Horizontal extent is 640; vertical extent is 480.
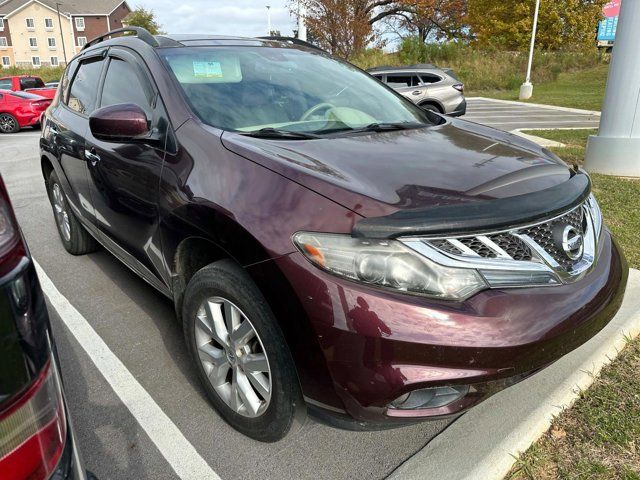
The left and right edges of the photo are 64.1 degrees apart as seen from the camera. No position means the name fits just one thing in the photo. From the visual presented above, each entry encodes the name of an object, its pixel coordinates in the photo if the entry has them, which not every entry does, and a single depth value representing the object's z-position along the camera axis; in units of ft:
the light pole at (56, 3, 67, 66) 221.85
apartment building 238.48
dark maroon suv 5.49
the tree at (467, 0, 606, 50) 121.70
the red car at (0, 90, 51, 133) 51.49
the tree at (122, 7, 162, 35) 168.96
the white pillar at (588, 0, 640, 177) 20.77
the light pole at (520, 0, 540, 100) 82.49
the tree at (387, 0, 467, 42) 136.26
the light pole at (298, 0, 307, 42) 49.96
